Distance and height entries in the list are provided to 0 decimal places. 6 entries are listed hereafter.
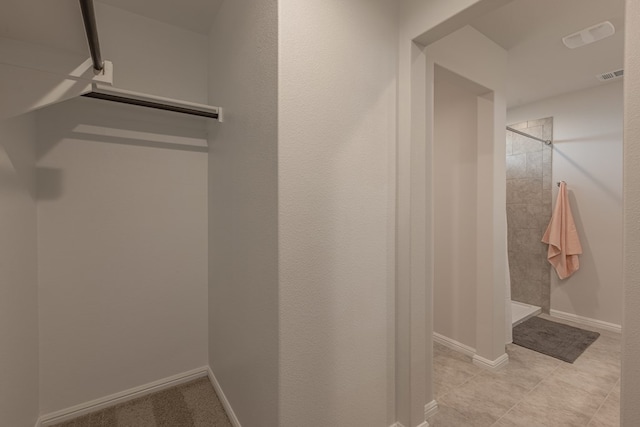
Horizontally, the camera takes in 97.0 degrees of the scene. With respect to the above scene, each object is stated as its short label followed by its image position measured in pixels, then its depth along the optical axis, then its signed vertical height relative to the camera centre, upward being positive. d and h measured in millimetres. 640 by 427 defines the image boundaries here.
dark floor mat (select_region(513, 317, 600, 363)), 2545 -1267
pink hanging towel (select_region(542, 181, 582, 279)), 3215 -303
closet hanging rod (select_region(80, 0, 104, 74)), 848 +591
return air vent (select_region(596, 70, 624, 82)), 2826 +1390
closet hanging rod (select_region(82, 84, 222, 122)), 1535 +640
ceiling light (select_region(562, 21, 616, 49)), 2006 +1307
